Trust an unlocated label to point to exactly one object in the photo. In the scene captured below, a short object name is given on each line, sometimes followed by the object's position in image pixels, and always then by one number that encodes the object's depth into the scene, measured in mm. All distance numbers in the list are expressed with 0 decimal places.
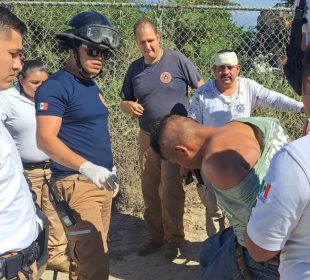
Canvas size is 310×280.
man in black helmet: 2990
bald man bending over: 2020
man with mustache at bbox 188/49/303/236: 4191
